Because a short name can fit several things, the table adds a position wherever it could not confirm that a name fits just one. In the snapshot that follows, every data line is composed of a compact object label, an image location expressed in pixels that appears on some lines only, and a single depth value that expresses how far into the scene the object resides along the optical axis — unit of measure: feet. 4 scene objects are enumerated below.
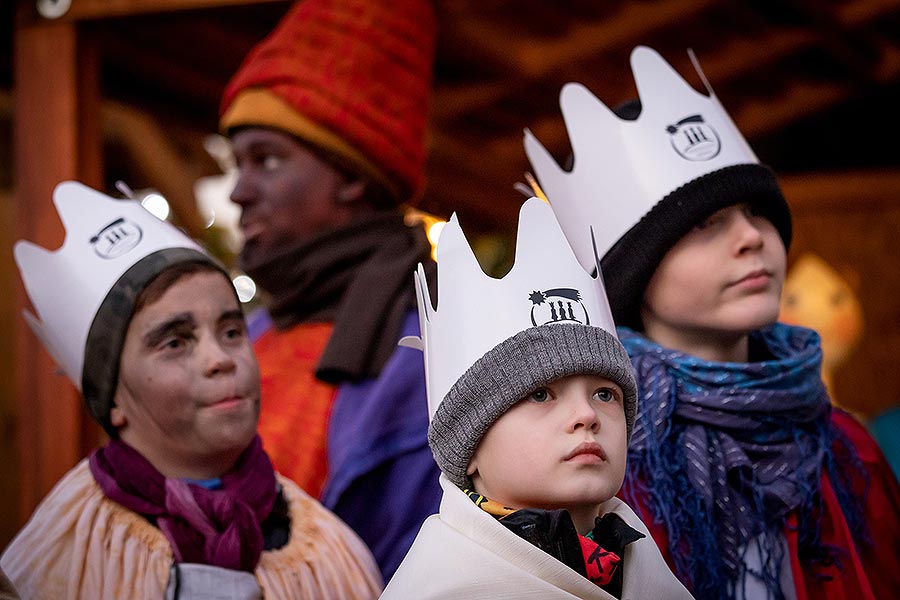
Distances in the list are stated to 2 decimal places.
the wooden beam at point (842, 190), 19.44
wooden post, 10.44
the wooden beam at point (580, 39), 14.44
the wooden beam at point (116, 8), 10.80
